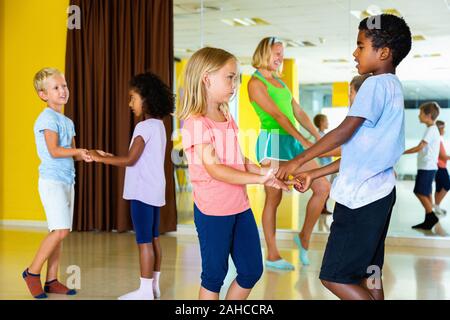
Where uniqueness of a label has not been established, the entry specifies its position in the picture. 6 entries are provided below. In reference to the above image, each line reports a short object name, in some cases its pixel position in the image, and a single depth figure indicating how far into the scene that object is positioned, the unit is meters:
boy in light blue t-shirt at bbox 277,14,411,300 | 2.01
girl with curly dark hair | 3.09
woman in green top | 3.91
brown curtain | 5.54
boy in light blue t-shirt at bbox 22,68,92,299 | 3.14
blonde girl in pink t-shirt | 2.17
